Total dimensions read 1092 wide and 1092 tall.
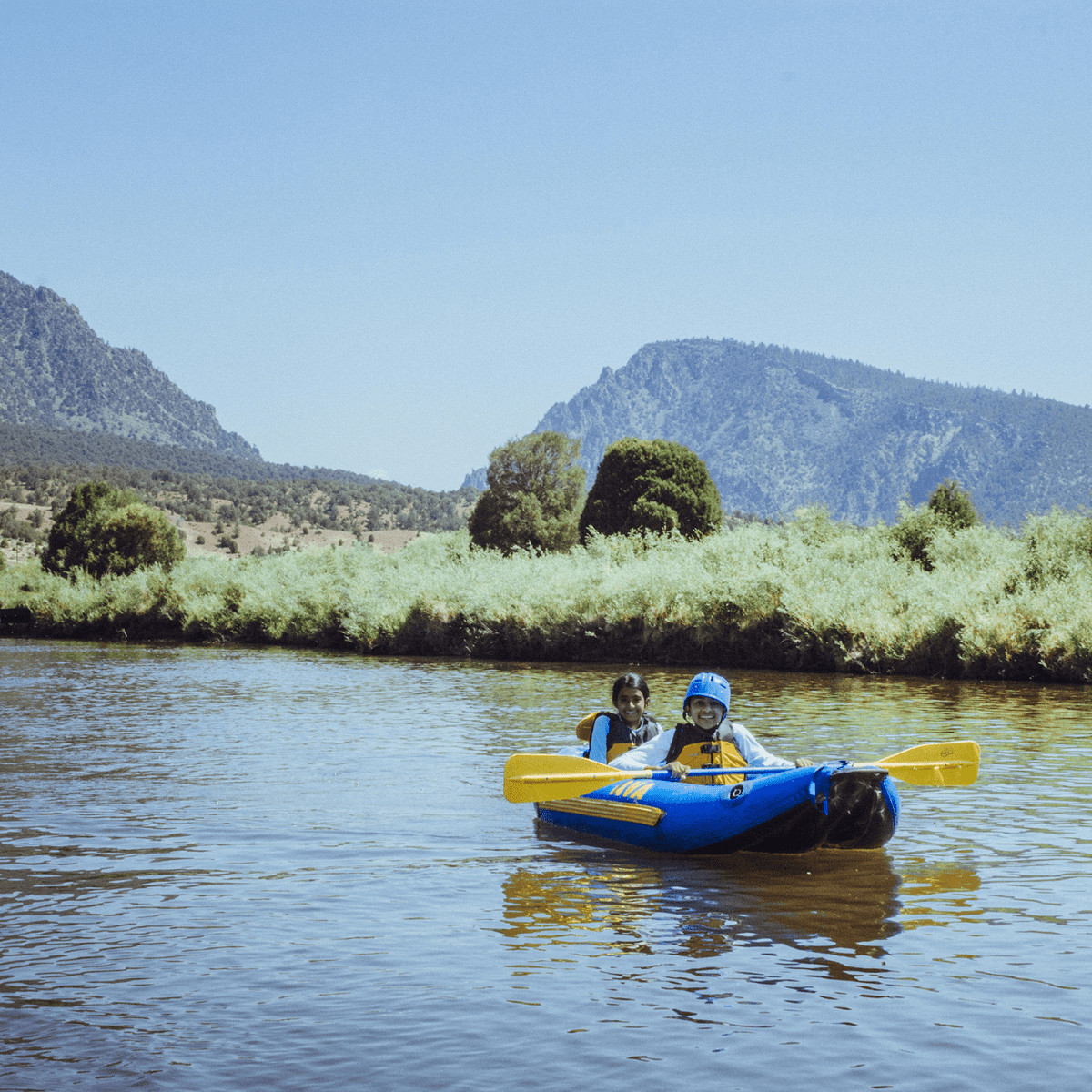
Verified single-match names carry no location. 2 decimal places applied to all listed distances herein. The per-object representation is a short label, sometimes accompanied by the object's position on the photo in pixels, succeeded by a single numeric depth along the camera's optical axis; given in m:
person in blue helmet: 8.87
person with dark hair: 10.19
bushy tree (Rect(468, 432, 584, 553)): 39.12
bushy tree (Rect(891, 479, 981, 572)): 28.03
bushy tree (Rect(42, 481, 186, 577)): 41.94
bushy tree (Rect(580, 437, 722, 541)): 33.09
